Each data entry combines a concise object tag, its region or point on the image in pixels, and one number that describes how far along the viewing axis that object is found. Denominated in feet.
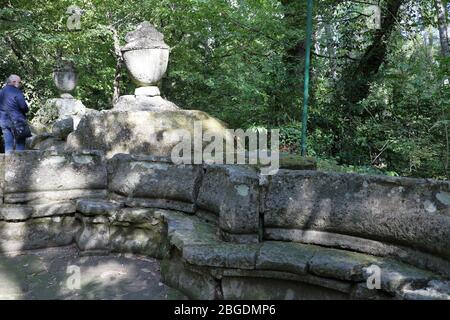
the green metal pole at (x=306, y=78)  18.60
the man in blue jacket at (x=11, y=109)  17.13
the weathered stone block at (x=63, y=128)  16.65
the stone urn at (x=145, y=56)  15.11
